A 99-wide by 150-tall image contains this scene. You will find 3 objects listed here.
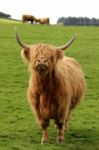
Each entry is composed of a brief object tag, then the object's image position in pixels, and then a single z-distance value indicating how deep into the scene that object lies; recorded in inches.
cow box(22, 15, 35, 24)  2393.0
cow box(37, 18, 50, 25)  2406.7
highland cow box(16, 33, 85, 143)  370.6
